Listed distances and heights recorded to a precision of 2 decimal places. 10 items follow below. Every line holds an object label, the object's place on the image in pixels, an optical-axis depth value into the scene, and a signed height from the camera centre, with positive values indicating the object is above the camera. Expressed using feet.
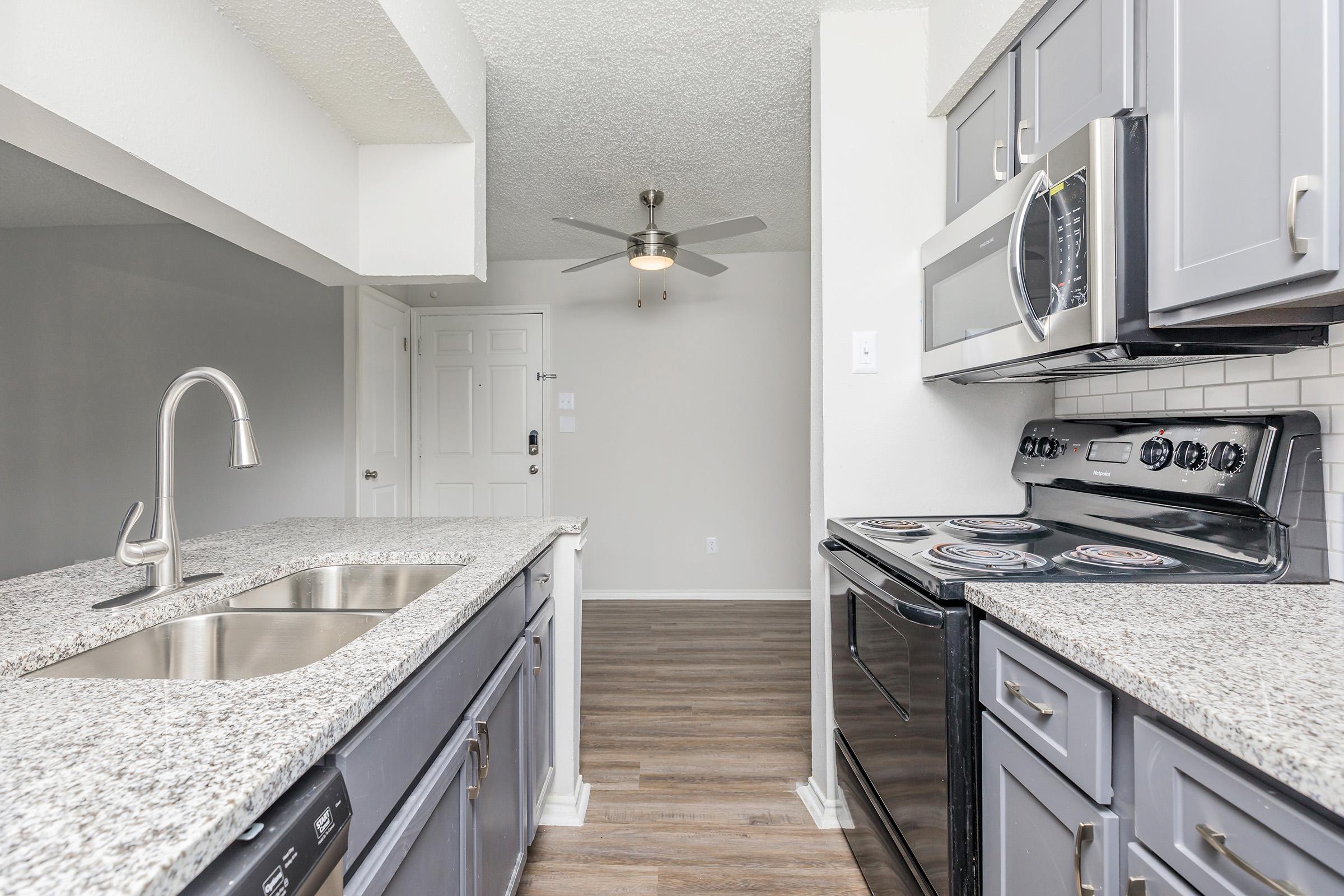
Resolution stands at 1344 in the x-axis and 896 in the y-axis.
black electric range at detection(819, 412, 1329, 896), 3.75 -0.74
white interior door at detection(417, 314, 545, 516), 14.84 +1.03
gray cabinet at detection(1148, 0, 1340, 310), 2.71 +1.43
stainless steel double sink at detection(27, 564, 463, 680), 3.23 -1.09
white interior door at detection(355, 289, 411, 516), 12.63 +0.83
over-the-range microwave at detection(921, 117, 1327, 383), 3.75 +1.10
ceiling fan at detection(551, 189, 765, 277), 9.06 +3.07
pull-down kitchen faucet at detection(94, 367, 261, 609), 3.65 -0.32
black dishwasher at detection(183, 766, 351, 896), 1.62 -1.10
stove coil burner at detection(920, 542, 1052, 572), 3.99 -0.73
